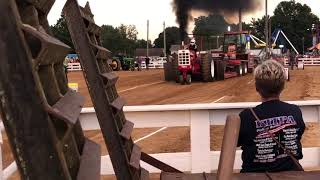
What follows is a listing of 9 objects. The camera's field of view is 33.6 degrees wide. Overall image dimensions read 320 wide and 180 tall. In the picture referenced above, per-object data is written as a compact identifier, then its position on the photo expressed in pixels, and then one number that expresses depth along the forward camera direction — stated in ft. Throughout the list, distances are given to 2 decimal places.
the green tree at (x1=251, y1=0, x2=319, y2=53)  445.37
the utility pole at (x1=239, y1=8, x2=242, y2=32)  155.55
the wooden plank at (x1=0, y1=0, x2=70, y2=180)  4.24
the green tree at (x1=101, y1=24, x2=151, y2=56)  377.71
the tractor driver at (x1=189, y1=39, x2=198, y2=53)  88.74
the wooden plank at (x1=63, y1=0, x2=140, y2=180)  8.95
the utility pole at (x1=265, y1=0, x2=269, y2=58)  122.58
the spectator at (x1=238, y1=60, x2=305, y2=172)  9.40
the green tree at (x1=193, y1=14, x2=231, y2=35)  180.24
